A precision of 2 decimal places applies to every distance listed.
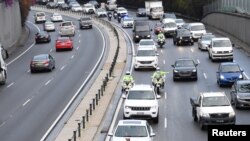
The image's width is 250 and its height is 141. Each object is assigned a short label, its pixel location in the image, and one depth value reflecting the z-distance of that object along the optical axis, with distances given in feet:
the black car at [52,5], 480.15
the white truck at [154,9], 342.23
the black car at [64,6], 453.99
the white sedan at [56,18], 362.33
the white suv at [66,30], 271.49
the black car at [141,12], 374.84
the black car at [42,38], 252.42
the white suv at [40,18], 363.91
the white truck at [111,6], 435.94
